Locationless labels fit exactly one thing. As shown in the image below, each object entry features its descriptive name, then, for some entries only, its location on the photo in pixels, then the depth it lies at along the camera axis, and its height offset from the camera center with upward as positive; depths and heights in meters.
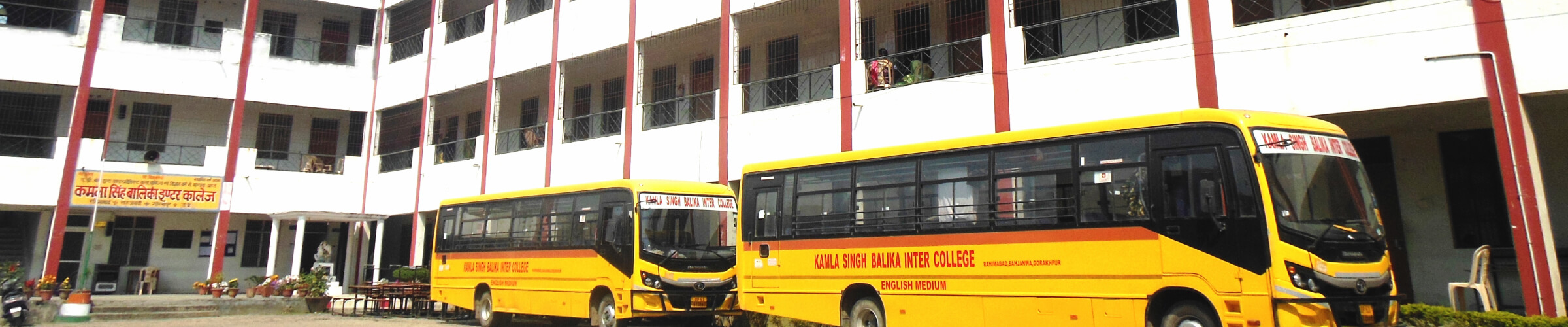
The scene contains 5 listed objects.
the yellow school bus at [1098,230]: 7.43 +0.52
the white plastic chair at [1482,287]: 9.77 -0.03
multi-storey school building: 10.59 +3.12
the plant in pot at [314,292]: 19.81 -0.12
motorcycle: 15.23 -0.29
